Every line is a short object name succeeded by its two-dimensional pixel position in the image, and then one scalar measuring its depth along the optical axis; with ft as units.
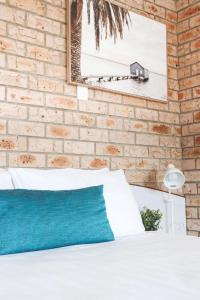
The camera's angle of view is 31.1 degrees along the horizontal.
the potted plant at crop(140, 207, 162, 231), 7.78
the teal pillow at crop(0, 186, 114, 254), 4.76
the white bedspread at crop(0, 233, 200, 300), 2.80
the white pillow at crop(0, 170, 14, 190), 5.75
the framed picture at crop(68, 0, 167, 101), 7.93
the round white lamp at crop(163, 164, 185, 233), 8.38
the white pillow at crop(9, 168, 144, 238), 6.00
